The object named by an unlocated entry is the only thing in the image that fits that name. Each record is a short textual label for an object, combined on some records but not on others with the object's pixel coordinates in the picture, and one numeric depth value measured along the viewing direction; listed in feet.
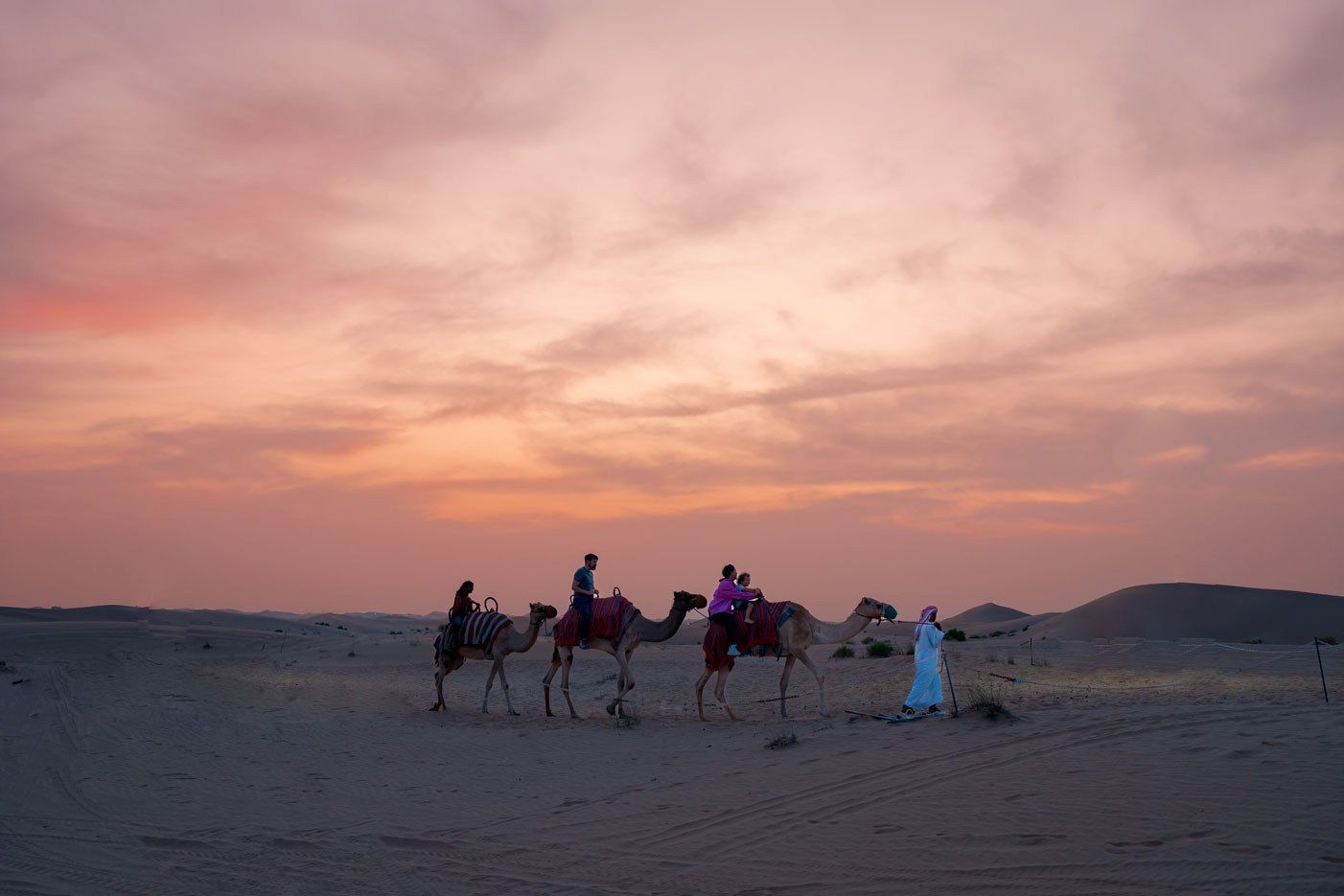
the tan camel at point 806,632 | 60.34
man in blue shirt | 64.18
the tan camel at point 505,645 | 68.23
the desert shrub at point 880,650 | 100.73
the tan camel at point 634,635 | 62.44
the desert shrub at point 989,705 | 47.91
